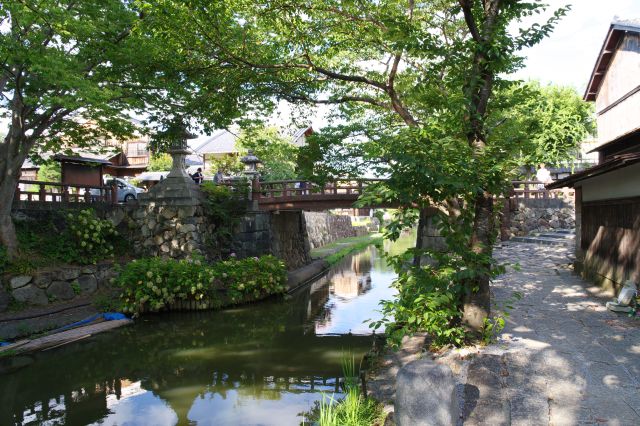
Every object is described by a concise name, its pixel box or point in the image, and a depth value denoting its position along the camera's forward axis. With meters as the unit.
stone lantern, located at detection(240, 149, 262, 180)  20.00
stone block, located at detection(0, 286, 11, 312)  11.68
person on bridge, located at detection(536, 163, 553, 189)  25.70
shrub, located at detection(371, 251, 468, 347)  5.97
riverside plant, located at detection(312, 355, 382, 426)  5.13
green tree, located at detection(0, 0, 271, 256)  9.61
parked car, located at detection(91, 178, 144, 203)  20.81
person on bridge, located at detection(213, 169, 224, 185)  22.99
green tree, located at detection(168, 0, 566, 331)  6.03
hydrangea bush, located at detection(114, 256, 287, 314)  13.77
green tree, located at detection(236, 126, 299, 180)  30.70
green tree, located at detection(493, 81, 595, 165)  27.30
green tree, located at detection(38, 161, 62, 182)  31.91
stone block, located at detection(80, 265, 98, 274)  14.11
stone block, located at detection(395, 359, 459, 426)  4.14
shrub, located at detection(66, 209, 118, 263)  14.65
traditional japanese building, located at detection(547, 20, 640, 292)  8.79
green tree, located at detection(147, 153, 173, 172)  37.19
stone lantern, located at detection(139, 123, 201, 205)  17.14
